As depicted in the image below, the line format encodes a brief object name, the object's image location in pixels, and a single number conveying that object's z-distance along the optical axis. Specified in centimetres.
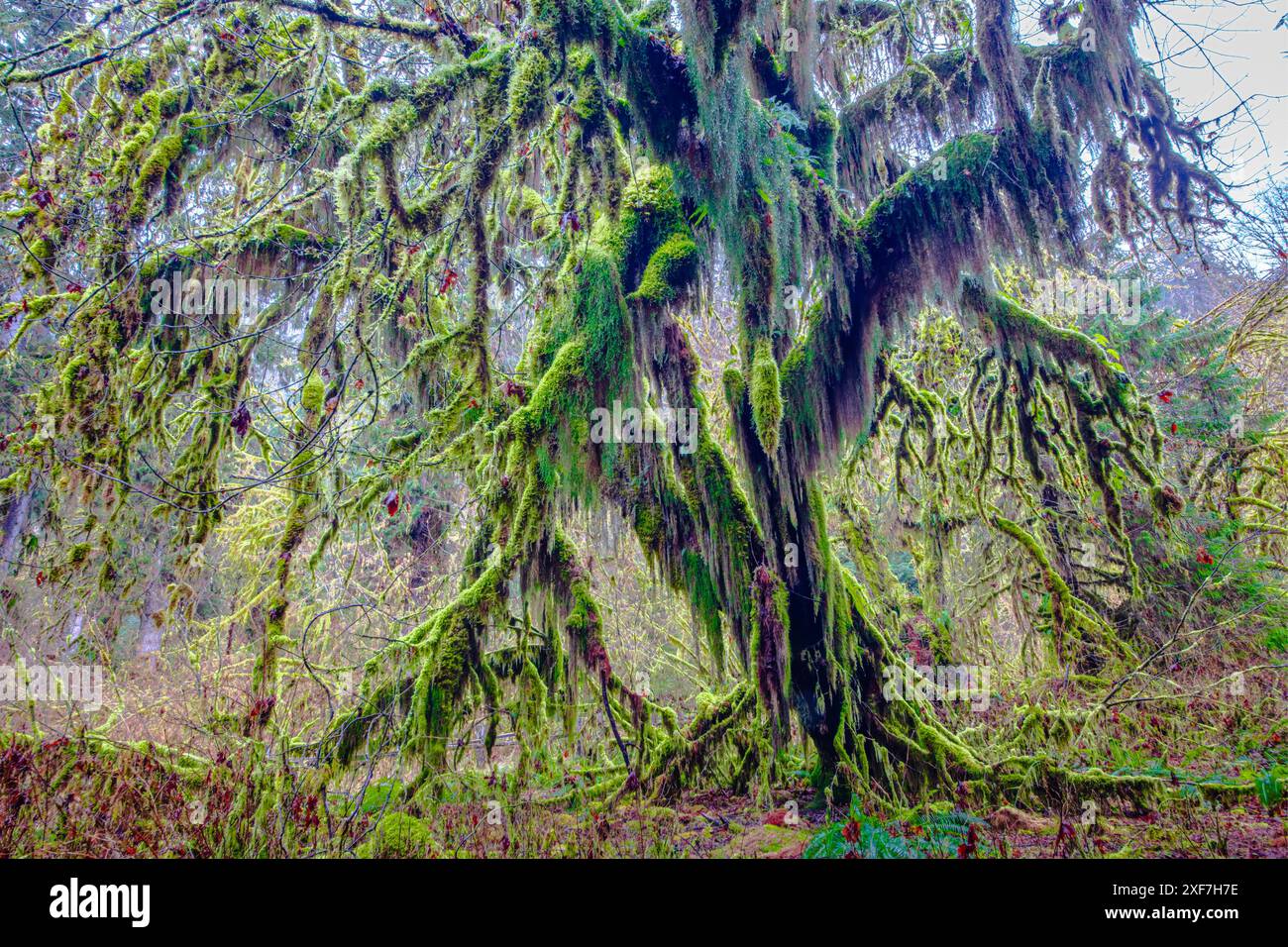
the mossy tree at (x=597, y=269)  374
